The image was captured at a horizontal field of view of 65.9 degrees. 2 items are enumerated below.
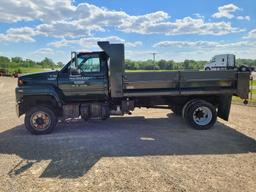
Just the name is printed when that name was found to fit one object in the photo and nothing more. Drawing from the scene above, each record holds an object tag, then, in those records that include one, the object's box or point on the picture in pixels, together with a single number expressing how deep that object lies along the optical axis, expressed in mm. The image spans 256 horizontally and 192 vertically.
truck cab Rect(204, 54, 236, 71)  25253
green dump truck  5916
